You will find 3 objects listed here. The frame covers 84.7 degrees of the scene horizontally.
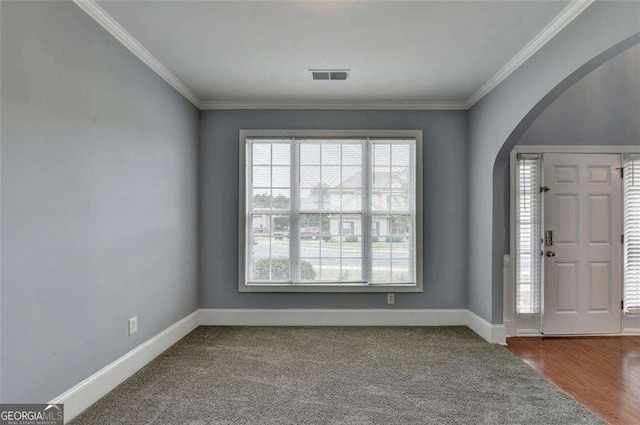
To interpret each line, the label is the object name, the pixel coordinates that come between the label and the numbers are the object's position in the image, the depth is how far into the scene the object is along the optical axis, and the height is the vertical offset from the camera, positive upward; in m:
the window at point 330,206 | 4.21 +0.08
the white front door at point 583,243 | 3.88 -0.32
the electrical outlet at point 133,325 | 2.84 -0.93
